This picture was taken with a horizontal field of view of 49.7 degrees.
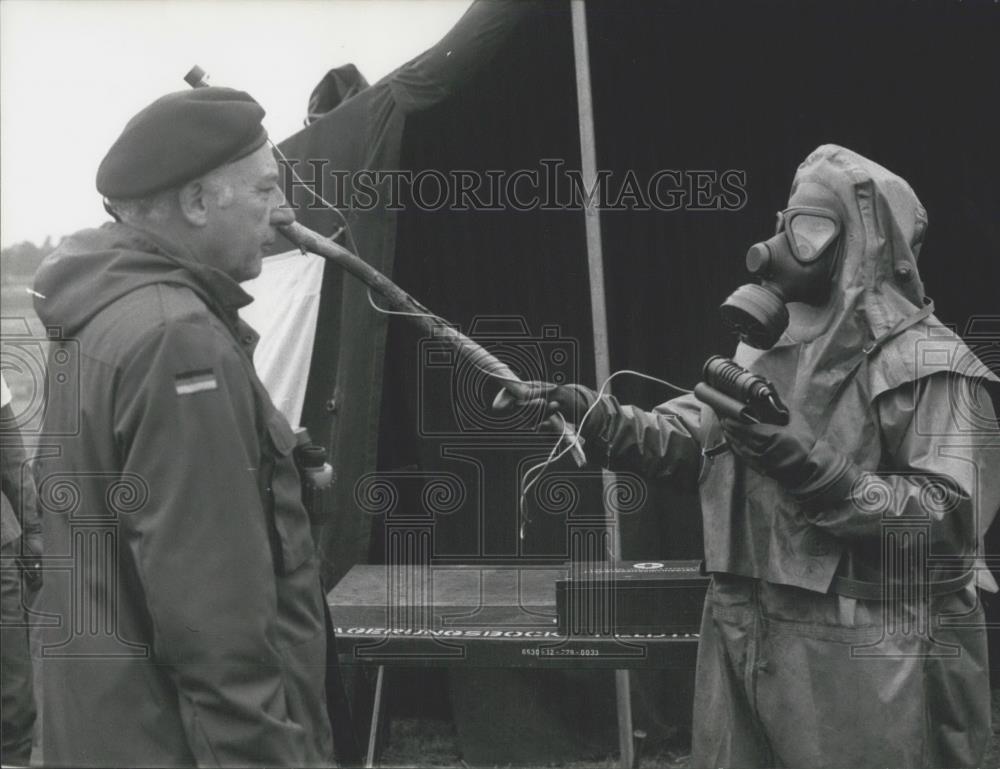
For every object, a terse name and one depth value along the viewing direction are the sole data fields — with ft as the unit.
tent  14.06
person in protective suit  7.99
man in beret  5.45
